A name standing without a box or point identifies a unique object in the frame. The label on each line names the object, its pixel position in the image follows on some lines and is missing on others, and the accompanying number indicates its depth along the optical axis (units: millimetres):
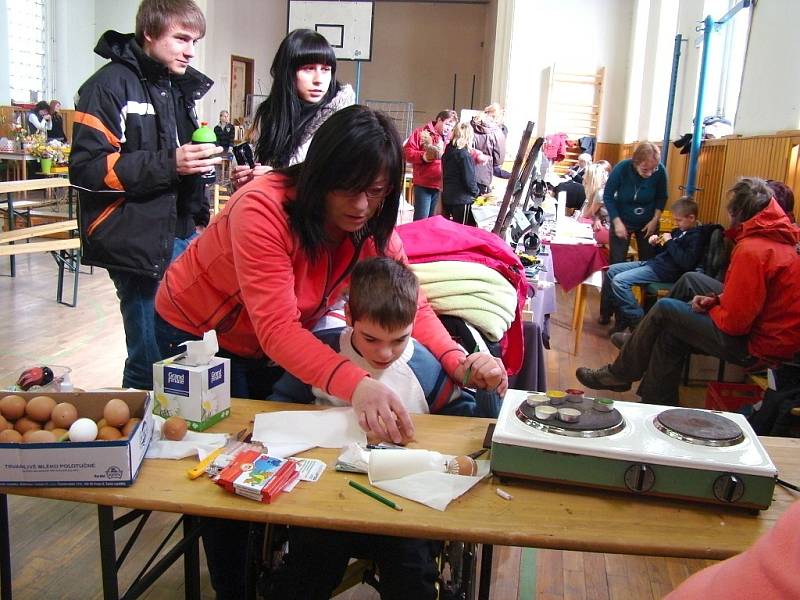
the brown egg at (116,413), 1176
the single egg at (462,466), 1192
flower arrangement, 7438
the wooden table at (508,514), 1022
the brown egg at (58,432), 1138
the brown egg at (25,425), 1160
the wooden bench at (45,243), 4545
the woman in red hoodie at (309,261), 1321
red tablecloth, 4465
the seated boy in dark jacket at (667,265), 4418
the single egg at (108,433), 1144
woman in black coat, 6008
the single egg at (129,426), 1150
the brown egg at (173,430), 1261
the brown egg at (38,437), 1110
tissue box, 1305
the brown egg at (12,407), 1175
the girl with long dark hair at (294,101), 2221
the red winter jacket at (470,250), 2141
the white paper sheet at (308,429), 1288
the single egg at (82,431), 1122
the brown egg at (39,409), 1176
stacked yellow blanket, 1931
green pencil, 1090
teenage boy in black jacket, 1985
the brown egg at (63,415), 1169
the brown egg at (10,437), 1108
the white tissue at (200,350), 1338
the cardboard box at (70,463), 1090
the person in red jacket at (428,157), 6711
